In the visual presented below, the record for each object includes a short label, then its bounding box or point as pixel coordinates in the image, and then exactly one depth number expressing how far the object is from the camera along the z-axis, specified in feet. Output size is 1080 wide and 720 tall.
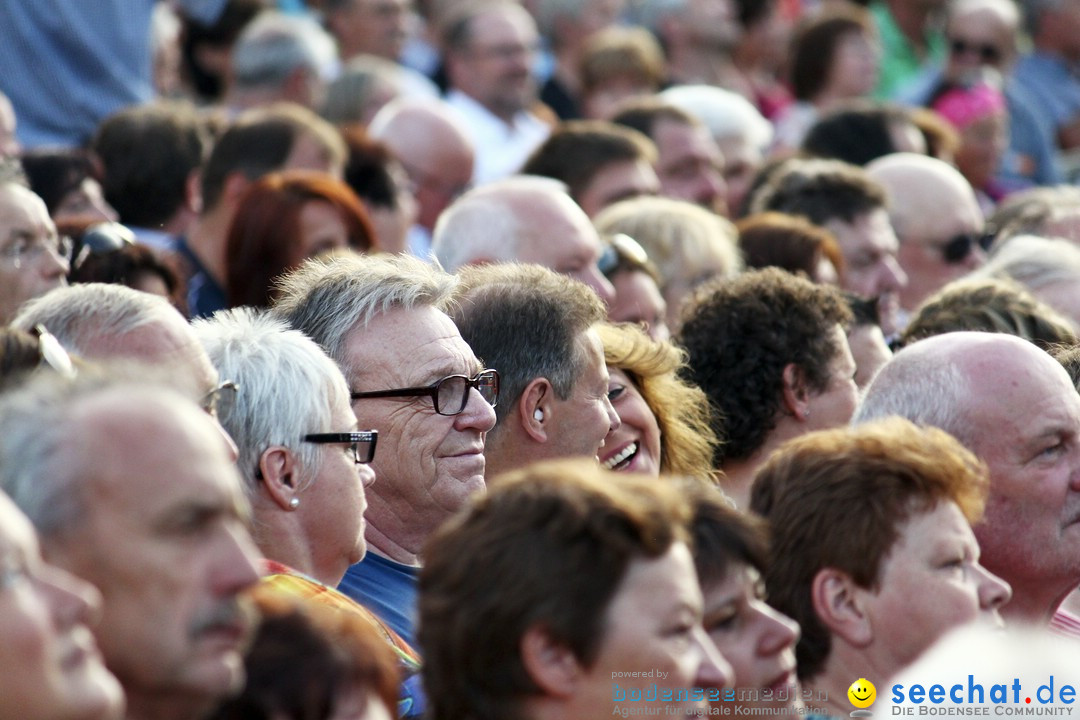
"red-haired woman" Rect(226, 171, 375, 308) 38.37
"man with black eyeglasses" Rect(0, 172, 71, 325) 32.53
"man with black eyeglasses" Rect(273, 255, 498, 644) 26.50
